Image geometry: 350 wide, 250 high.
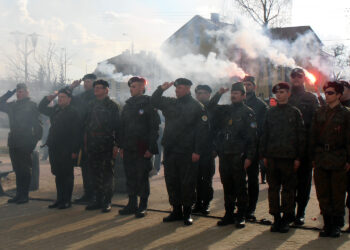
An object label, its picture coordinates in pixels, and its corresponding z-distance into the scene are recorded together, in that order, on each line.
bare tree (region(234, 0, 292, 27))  29.75
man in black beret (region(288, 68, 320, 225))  6.57
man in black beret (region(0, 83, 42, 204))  8.35
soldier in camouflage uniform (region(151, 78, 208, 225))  6.55
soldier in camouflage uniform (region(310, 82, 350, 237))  5.72
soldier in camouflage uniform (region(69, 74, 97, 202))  8.13
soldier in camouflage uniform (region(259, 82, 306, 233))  6.03
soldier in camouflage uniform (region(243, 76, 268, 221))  6.83
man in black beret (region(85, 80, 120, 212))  7.43
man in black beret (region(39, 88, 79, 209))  7.75
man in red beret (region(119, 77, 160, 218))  7.12
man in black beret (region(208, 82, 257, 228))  6.33
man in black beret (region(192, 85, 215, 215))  7.25
